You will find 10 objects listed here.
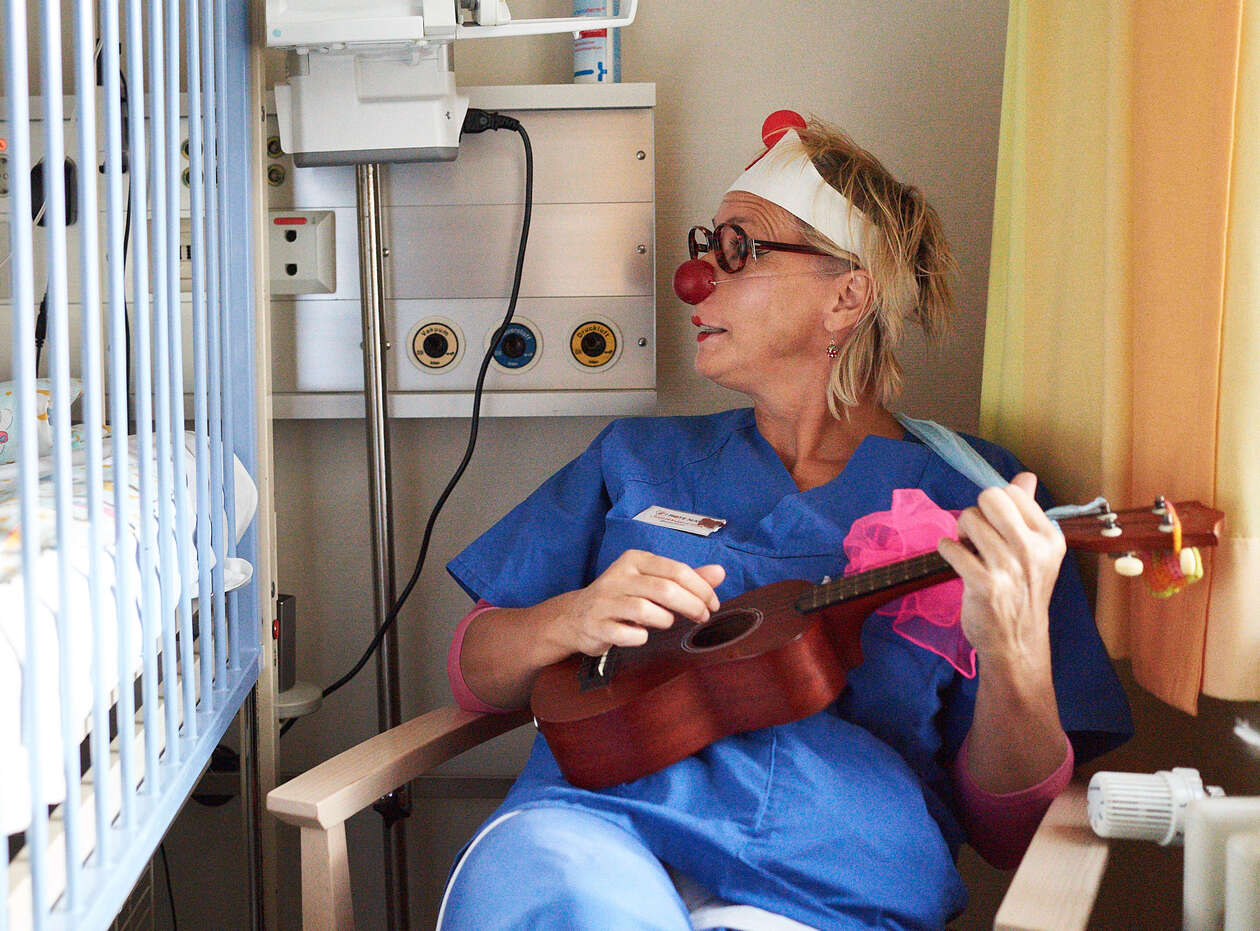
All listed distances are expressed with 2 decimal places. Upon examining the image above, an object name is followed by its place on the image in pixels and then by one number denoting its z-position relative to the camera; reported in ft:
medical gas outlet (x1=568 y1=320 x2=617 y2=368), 5.40
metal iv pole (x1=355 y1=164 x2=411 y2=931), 5.12
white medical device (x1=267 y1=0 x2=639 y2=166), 4.27
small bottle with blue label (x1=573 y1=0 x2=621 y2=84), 5.20
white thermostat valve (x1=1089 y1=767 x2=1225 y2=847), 2.89
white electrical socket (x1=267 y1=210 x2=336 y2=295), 5.28
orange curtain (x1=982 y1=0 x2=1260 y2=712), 3.08
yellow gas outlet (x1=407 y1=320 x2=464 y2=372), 5.42
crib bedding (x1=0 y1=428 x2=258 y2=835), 2.44
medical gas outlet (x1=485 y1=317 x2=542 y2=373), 5.40
